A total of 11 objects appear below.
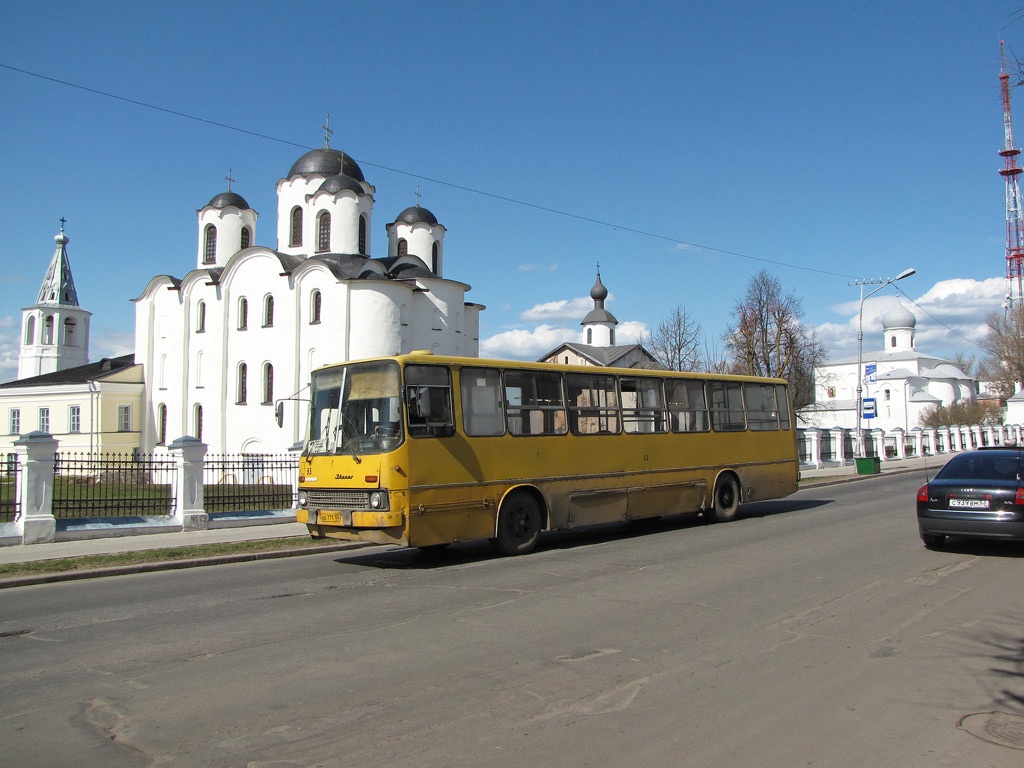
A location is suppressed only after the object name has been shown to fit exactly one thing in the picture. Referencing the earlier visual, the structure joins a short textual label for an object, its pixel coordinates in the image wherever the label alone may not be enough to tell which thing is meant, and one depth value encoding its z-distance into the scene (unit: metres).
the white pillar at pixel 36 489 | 13.88
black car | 10.47
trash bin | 32.84
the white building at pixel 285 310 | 40.16
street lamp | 34.05
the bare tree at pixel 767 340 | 51.19
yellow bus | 10.93
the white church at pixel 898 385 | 85.75
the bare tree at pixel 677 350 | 50.59
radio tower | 69.31
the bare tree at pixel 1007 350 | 67.43
